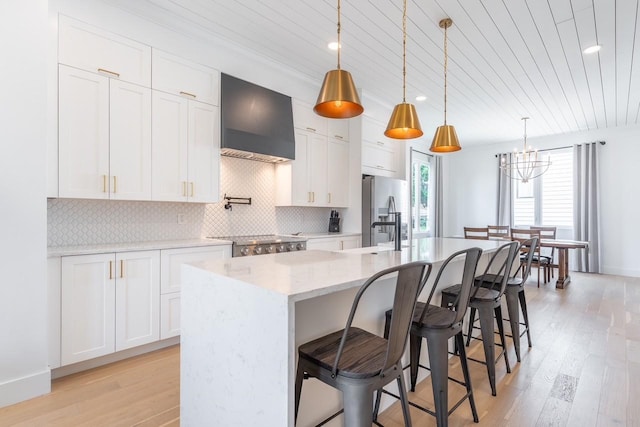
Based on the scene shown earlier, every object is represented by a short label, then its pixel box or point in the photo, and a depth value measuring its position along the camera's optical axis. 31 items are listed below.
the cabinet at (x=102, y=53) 2.42
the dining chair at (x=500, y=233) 6.21
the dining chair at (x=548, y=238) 5.52
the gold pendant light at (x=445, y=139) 2.82
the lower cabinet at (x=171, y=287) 2.79
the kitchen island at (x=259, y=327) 1.15
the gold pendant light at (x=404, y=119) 2.33
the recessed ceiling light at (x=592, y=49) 3.27
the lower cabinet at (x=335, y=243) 3.95
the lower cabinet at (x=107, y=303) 2.32
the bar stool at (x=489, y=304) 2.16
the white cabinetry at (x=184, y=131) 2.91
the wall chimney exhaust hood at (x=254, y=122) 3.32
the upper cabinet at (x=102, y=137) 2.44
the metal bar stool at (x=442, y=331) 1.66
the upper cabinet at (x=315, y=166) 4.05
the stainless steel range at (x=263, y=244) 3.23
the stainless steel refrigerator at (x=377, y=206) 4.55
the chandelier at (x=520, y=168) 6.93
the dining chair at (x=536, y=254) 5.46
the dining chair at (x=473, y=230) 5.99
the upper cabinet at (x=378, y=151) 4.77
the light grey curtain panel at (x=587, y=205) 6.25
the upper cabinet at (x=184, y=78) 2.90
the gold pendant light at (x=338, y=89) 1.84
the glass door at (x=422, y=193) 7.55
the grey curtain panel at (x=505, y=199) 7.32
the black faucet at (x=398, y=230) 2.42
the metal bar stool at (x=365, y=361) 1.18
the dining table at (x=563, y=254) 5.19
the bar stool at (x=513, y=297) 2.63
